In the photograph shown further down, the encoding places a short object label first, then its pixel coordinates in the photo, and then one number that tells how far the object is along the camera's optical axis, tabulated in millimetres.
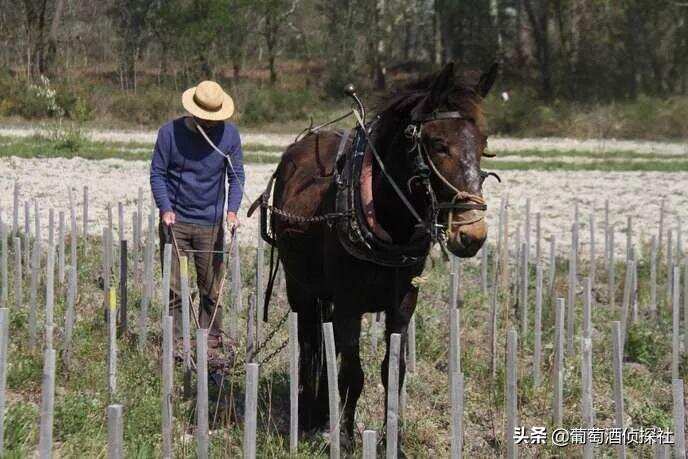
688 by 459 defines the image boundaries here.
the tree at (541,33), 37156
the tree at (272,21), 37062
